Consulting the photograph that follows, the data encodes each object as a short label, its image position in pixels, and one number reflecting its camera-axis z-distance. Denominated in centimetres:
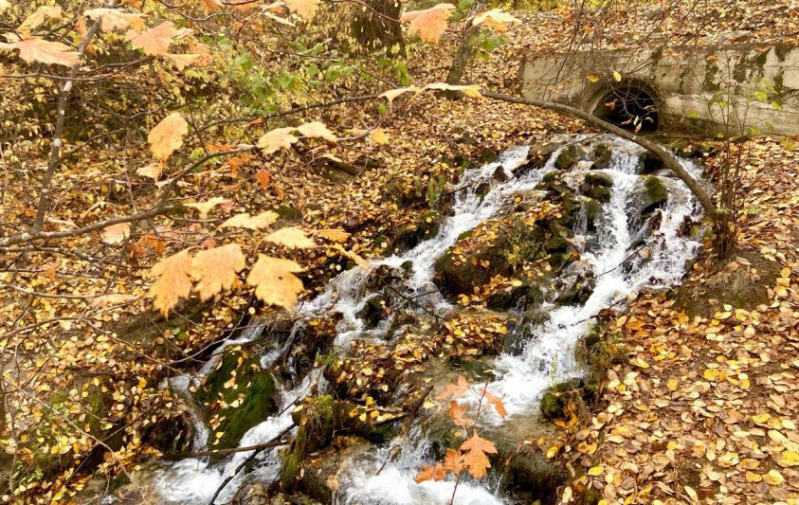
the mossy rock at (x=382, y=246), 806
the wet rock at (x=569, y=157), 895
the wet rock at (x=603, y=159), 876
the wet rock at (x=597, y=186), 781
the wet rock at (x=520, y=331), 589
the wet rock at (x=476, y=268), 712
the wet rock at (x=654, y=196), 732
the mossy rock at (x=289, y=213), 827
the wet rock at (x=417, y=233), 820
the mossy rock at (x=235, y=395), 575
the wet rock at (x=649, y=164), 848
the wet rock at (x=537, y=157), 924
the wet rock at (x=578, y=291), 636
